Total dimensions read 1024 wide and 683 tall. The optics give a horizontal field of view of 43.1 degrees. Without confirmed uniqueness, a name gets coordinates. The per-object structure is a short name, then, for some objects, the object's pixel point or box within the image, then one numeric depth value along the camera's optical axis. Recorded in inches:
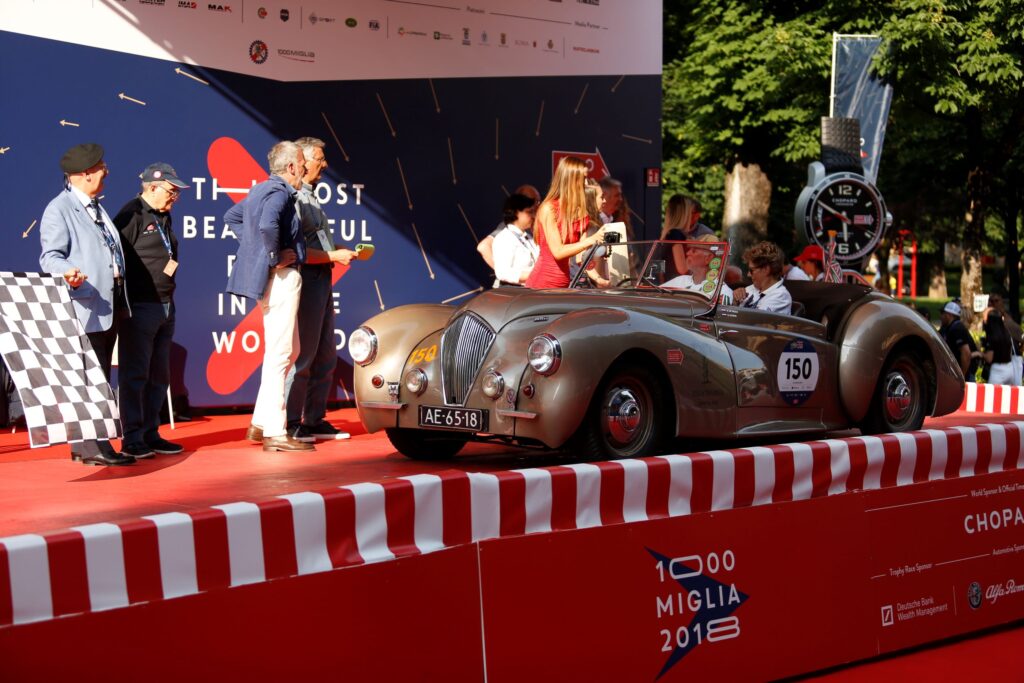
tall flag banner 526.6
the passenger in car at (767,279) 341.7
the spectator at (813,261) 488.1
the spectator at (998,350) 575.8
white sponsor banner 407.5
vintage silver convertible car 264.5
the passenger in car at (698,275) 310.7
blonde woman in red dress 331.6
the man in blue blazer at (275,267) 320.2
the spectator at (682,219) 370.0
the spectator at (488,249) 434.0
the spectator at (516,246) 389.4
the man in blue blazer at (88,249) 297.1
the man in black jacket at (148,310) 309.7
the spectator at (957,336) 583.5
